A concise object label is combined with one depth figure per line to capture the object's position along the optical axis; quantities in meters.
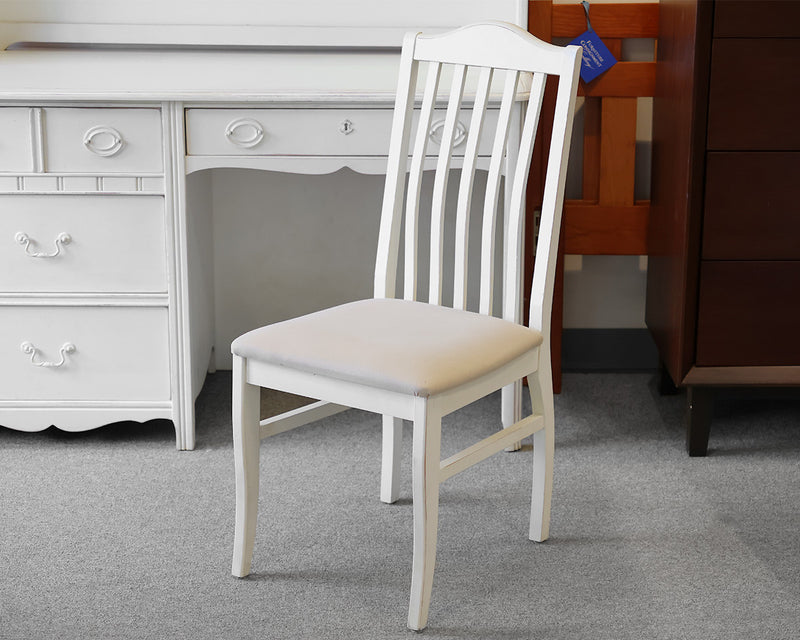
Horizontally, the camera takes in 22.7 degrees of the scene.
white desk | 4.29
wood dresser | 4.18
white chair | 3.69
